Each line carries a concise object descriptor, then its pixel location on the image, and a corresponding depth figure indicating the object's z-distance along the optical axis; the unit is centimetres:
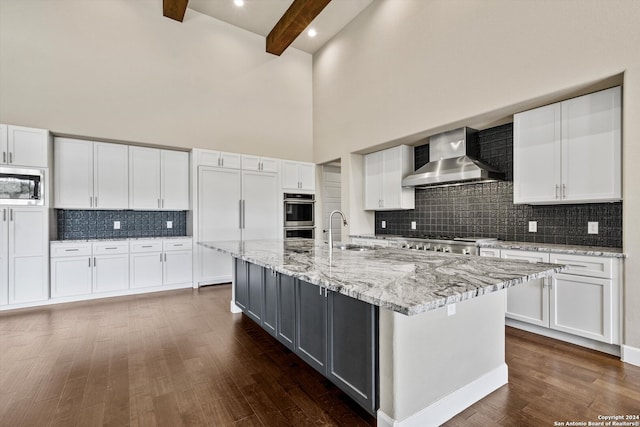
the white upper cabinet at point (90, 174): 418
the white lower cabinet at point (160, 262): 451
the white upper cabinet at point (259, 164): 546
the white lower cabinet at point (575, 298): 242
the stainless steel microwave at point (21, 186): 366
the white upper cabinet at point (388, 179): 473
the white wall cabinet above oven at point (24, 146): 365
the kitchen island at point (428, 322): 128
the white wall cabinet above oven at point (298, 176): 593
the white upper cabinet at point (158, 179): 470
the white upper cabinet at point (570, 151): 259
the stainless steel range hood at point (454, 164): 358
